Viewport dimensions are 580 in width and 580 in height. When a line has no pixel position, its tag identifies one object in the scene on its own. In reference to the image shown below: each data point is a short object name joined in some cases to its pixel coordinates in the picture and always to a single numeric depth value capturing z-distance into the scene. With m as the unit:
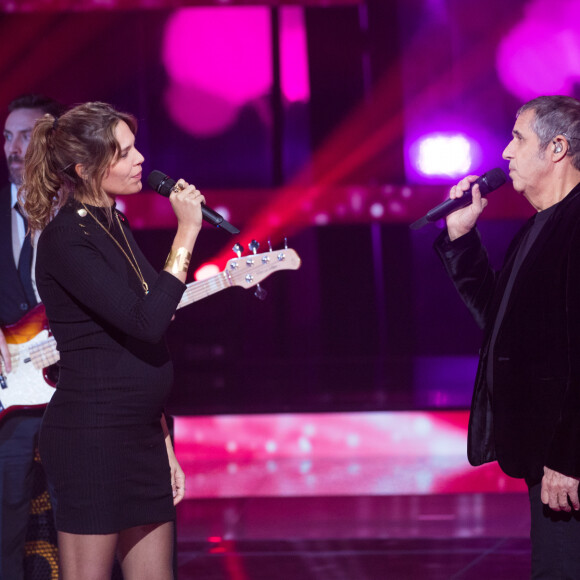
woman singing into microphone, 8.65
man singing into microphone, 8.73
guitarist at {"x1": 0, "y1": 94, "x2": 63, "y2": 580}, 9.71
